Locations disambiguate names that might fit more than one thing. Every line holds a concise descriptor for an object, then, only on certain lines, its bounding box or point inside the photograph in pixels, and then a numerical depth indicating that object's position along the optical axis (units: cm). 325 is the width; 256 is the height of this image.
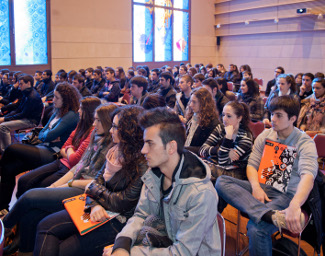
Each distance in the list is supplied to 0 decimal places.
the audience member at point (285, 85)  539
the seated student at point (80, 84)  686
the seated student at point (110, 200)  200
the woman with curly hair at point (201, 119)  346
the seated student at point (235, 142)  286
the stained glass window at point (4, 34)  1041
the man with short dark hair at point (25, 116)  535
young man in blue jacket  156
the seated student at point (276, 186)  209
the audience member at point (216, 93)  508
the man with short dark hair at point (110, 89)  741
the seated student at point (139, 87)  527
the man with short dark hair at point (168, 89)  600
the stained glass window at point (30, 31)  1072
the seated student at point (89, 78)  906
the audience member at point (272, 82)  850
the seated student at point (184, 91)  528
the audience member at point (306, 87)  638
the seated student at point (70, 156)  313
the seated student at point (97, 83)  852
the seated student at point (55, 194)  246
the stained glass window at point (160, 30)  1386
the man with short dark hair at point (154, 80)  831
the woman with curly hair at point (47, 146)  347
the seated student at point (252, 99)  520
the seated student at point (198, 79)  631
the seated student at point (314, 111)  448
